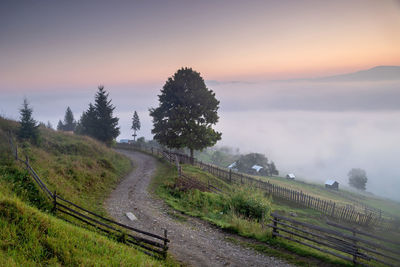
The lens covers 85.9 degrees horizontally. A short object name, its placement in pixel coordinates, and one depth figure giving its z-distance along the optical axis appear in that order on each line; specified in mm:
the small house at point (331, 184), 85000
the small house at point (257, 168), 93438
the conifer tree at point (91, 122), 41406
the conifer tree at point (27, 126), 23328
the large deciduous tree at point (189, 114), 30895
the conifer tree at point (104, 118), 41156
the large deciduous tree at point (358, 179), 93075
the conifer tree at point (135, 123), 86956
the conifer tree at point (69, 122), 81500
